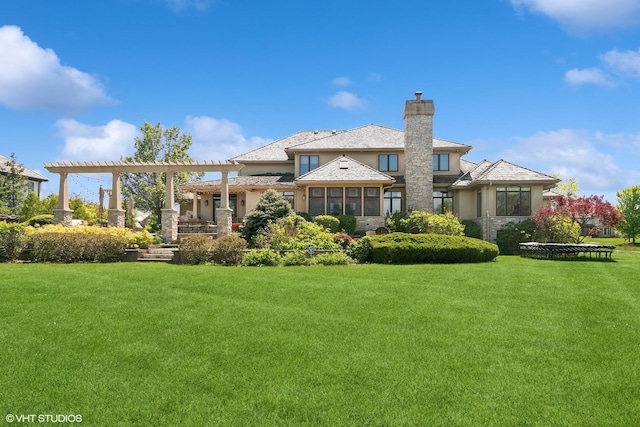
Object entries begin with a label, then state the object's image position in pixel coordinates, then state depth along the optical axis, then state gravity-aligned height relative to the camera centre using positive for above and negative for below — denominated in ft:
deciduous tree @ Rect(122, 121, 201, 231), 123.85 +18.33
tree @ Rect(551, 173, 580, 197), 170.40 +13.00
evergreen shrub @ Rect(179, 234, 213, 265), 54.08 -3.42
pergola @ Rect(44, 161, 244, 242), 73.72 +6.96
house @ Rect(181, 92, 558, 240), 85.92 +8.34
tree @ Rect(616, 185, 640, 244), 117.91 +2.24
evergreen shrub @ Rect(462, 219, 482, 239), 85.40 -1.42
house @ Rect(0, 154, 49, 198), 147.24 +15.33
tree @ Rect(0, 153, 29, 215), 111.04 +9.43
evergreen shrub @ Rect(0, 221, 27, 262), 55.21 -2.33
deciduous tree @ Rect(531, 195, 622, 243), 66.80 +0.84
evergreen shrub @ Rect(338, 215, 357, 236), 83.61 -0.38
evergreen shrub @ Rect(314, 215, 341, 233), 80.12 +0.00
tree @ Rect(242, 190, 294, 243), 71.26 +1.46
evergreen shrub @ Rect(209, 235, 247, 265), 53.88 -3.42
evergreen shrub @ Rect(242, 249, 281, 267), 51.96 -4.25
